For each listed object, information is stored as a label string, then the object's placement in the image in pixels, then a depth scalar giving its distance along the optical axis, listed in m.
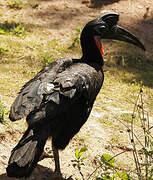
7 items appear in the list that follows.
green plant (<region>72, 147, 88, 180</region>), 6.32
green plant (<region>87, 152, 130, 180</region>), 5.45
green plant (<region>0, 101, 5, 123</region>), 8.16
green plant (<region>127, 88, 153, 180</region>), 8.05
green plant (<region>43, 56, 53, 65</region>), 12.33
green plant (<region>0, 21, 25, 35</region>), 14.68
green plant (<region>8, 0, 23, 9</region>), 16.86
